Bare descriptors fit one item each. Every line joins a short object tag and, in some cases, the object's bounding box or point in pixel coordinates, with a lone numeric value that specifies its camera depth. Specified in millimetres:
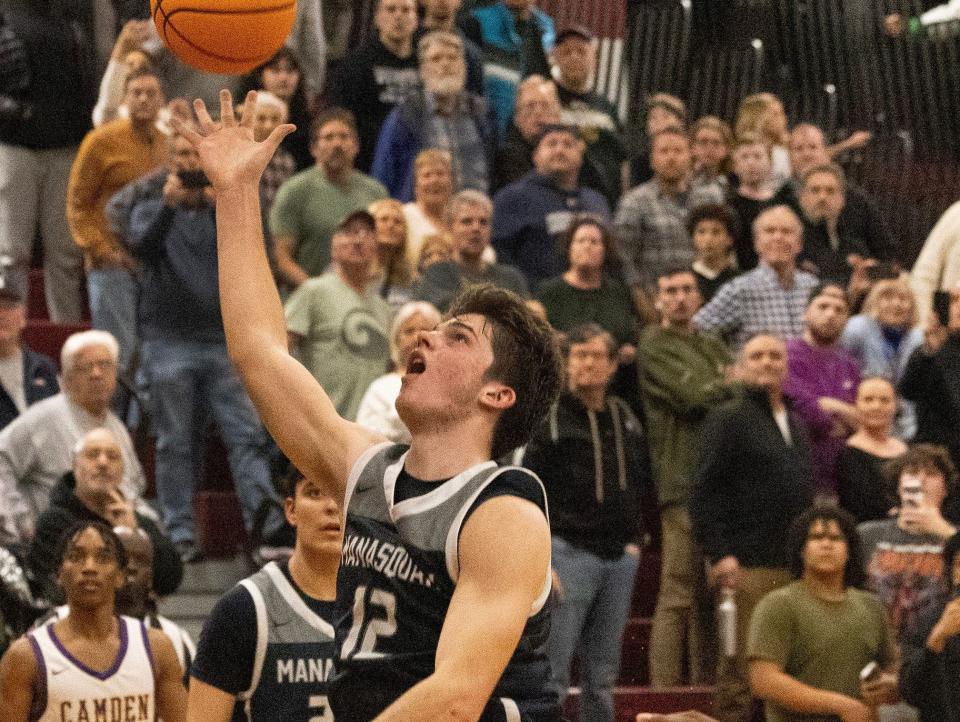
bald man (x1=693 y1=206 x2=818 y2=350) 16934
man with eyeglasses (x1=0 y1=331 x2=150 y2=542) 13550
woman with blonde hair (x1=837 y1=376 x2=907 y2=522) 15329
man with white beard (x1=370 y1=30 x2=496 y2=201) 18352
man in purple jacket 15784
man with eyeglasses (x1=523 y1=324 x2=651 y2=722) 13650
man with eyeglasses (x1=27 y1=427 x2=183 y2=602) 12433
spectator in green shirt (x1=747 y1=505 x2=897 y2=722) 12881
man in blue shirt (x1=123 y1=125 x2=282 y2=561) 15302
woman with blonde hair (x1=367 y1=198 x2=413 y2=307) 16426
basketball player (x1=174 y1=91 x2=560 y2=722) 5264
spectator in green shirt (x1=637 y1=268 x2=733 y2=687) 15102
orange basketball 7417
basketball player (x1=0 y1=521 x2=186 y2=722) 9878
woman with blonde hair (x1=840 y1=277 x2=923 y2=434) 16988
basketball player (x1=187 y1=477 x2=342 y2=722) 7731
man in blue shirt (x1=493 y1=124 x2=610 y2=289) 17723
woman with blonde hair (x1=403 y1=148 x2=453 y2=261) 17081
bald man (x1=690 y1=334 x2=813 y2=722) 14339
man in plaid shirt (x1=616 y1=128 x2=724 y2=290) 17951
